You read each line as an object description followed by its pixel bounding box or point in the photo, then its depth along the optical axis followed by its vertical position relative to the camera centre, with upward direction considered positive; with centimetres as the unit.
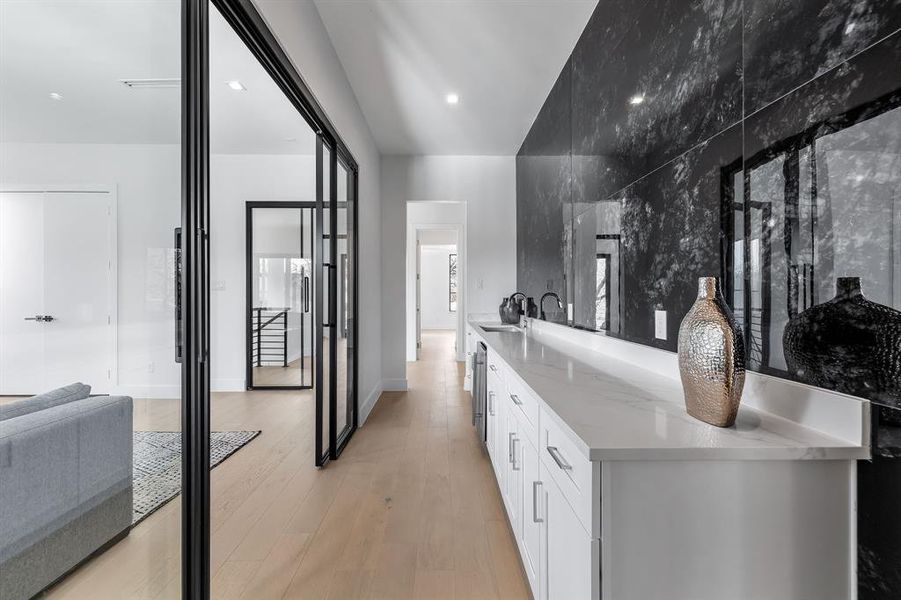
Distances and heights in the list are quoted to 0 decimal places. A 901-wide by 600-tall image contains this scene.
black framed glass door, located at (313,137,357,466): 284 -6
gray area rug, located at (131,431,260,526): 113 -51
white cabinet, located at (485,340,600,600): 94 -63
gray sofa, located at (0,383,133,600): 81 -43
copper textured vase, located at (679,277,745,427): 95 -14
